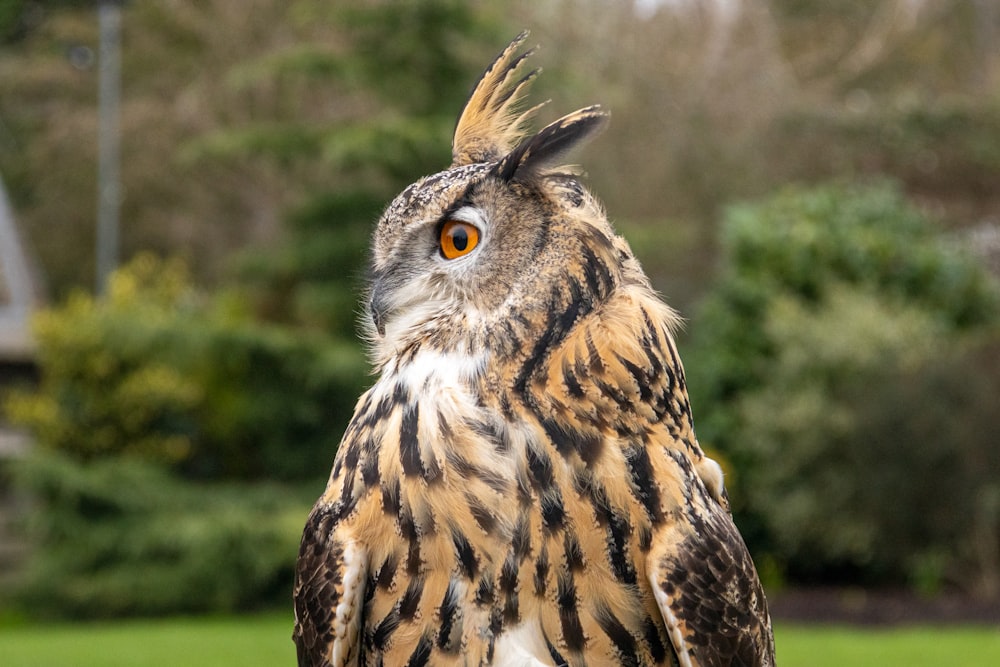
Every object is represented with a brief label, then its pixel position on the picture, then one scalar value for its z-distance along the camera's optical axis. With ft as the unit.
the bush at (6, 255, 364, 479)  43.52
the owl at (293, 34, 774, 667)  7.24
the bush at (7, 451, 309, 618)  41.78
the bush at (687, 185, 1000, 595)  37.60
